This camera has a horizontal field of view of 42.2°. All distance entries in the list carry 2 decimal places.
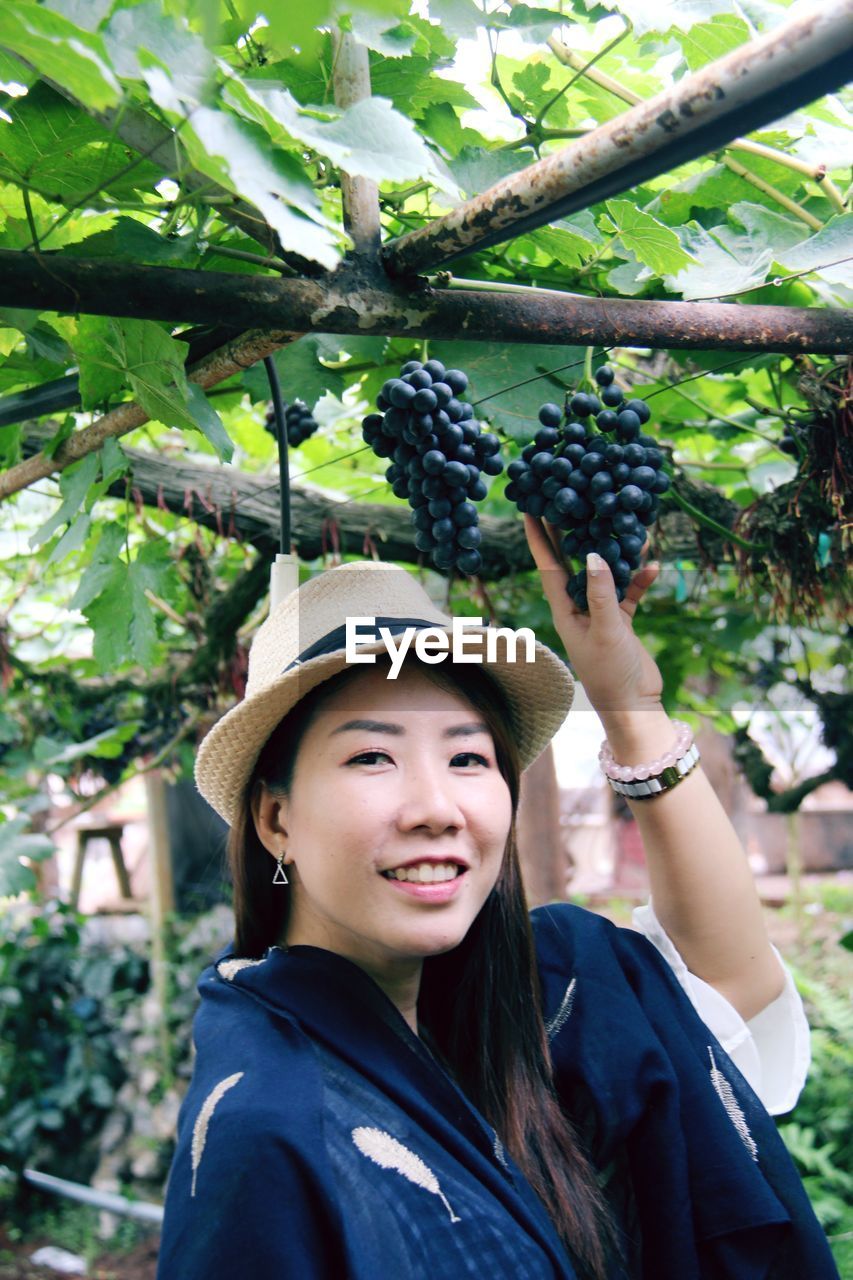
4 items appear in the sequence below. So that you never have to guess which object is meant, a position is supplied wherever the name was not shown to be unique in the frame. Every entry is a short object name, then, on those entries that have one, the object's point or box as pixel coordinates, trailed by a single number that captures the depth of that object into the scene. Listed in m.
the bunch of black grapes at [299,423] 2.46
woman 1.14
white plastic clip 1.64
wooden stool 6.87
